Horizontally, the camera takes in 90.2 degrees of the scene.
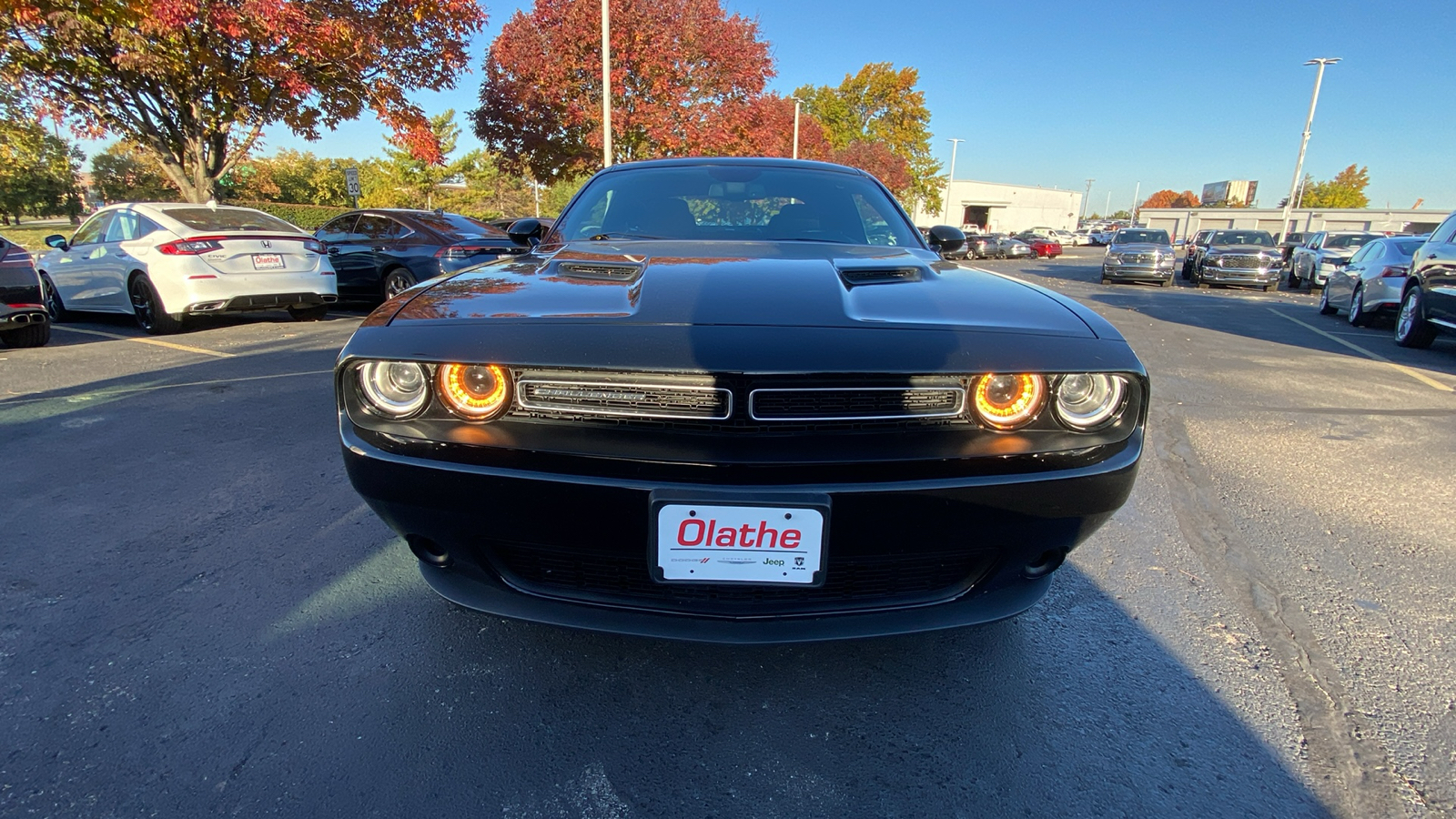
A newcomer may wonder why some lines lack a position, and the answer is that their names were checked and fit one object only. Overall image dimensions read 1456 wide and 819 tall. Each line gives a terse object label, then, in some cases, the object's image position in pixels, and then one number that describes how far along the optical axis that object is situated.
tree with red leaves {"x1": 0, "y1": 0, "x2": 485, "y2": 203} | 9.41
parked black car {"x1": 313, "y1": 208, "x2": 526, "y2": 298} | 8.67
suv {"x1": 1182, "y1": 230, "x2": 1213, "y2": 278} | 18.39
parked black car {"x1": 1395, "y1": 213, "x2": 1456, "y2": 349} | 6.89
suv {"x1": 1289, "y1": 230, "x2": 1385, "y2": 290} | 15.93
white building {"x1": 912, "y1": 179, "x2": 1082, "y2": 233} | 72.88
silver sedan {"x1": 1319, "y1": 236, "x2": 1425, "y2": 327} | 9.17
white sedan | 7.00
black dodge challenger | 1.46
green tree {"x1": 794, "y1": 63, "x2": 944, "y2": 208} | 46.47
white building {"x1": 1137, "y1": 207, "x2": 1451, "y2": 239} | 54.34
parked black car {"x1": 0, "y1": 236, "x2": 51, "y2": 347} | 6.11
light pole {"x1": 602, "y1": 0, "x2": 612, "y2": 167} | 13.51
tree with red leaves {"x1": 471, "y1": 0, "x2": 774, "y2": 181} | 15.80
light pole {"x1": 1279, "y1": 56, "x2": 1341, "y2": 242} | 32.53
